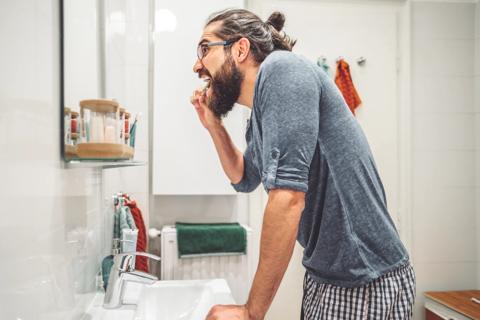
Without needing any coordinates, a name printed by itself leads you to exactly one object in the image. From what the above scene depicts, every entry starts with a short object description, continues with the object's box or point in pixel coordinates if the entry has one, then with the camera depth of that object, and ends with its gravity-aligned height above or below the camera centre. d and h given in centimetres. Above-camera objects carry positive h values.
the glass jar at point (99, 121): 86 +9
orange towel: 217 +46
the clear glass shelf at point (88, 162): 85 -1
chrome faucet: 112 -36
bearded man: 74 -5
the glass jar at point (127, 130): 103 +8
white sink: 134 -54
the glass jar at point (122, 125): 94 +9
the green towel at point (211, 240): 181 -40
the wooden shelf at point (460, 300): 185 -78
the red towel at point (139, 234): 168 -35
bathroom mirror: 84 +22
